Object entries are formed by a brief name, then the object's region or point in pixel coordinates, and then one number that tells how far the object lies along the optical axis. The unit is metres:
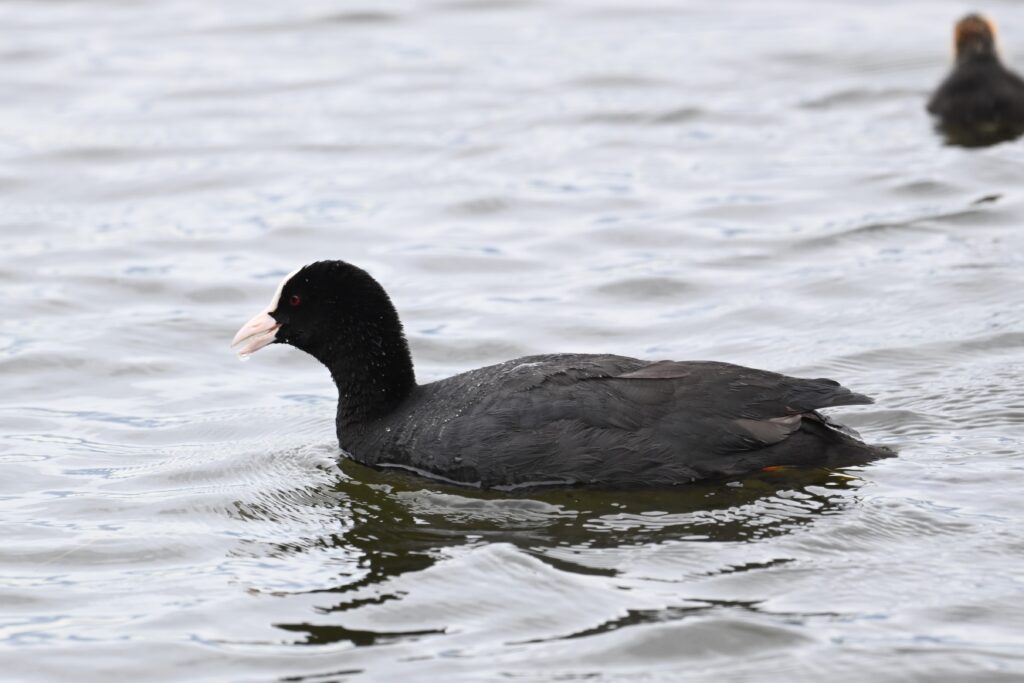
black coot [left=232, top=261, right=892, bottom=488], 15.41
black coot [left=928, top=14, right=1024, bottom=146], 29.44
